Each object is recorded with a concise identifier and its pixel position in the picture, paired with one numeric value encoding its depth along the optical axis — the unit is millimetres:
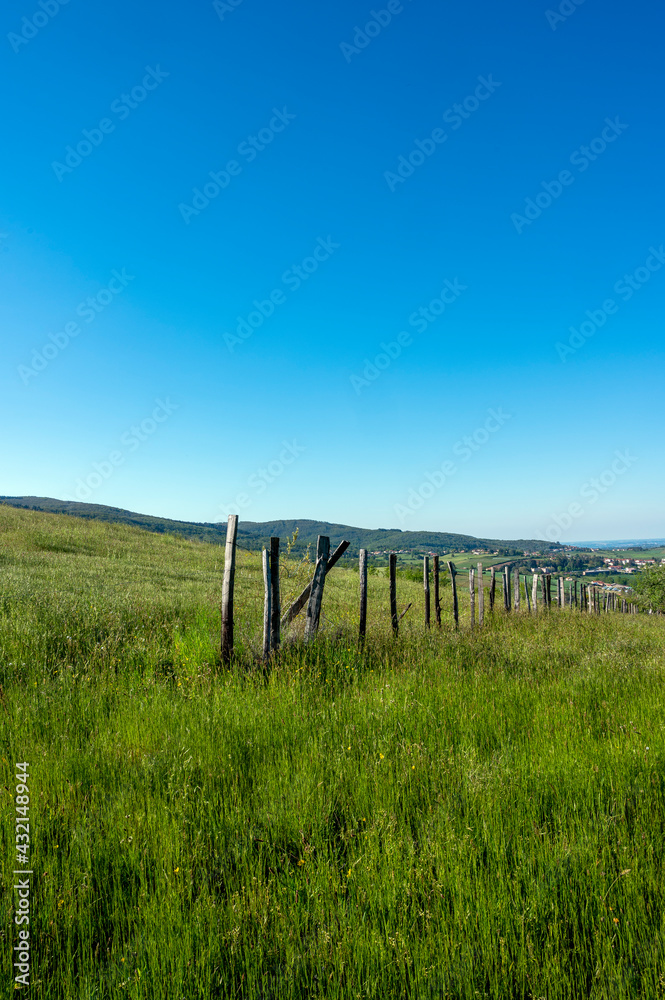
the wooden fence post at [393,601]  11180
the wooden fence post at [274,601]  7930
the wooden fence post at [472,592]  16278
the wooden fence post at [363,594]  10209
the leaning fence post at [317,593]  8742
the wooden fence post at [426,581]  14578
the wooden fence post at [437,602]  13983
